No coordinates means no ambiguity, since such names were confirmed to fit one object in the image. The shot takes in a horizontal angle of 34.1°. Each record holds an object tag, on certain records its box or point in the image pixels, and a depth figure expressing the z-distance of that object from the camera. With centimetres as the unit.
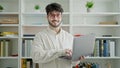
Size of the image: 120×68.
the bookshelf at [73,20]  327
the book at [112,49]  329
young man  172
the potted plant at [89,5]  328
